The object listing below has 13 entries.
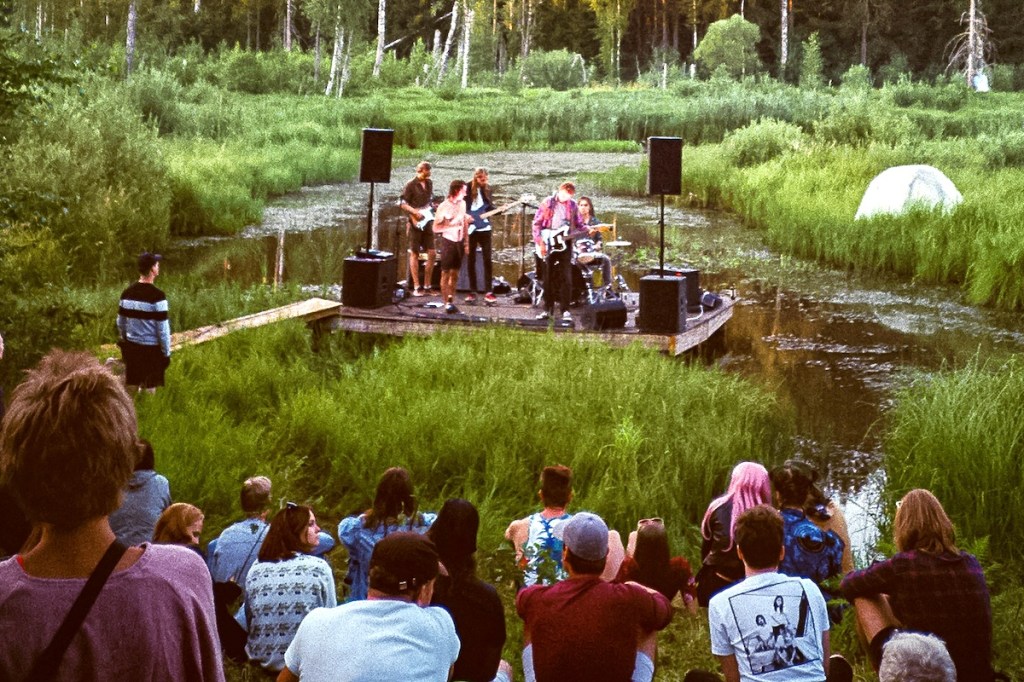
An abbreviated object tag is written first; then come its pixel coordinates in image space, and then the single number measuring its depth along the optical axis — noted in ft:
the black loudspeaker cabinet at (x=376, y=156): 39.29
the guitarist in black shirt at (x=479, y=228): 39.99
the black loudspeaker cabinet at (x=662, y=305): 35.60
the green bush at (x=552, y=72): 169.37
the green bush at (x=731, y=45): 171.22
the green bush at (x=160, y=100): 83.41
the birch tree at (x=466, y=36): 159.43
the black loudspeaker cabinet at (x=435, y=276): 43.51
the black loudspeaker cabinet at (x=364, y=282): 38.55
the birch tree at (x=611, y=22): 188.44
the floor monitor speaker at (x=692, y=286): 38.75
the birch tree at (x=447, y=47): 159.43
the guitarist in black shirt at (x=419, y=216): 40.65
